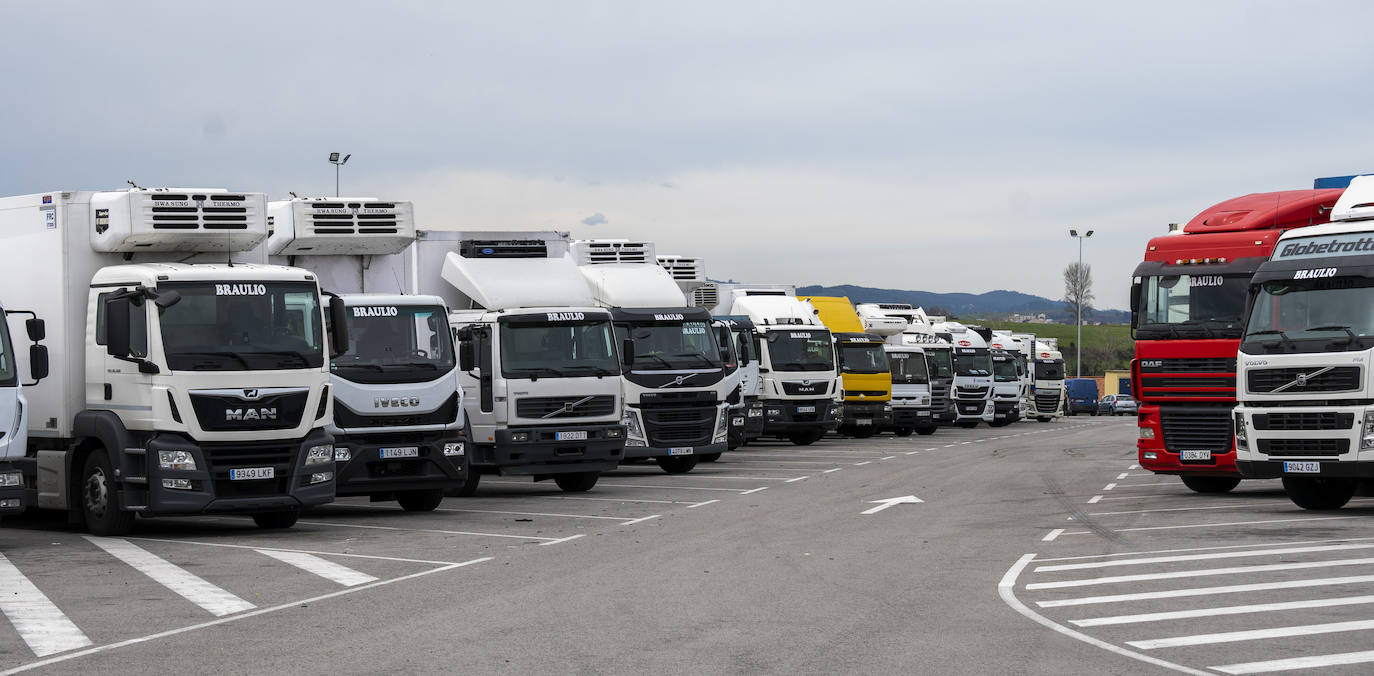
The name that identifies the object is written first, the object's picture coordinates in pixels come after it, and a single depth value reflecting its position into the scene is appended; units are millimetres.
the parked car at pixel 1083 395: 89188
